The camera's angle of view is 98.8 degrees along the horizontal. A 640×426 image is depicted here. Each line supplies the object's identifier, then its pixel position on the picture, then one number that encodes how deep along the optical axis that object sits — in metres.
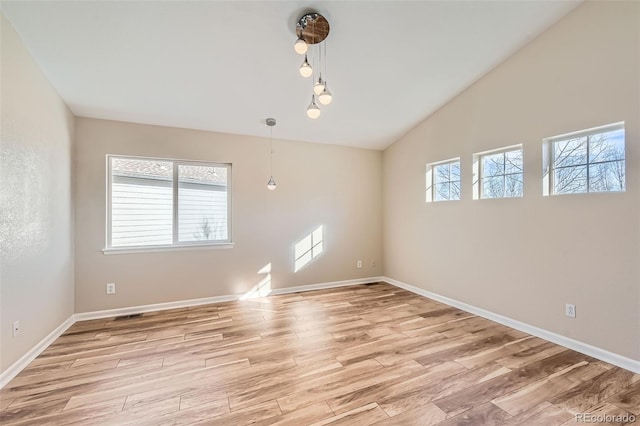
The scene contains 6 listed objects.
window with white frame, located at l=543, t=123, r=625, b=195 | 2.45
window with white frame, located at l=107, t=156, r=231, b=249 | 3.65
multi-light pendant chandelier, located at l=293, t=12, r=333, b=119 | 2.13
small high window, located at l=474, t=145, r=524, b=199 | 3.21
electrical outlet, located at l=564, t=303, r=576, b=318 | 2.66
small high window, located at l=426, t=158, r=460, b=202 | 3.97
